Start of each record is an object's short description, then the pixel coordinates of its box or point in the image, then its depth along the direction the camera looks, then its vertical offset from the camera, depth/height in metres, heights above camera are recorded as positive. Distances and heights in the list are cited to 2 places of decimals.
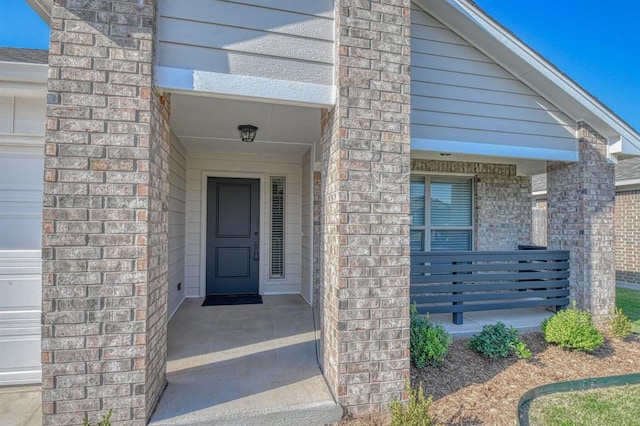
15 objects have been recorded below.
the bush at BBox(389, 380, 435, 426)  2.26 -1.27
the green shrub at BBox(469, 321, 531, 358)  3.63 -1.27
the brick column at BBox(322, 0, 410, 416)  2.62 +0.14
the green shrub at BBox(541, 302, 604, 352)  3.84 -1.21
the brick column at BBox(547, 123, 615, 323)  4.55 +0.02
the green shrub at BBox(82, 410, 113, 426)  2.09 -1.24
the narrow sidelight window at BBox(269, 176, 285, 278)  6.27 -0.10
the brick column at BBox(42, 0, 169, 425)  2.20 +0.06
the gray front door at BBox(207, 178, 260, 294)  6.07 -0.20
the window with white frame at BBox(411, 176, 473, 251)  5.91 +0.23
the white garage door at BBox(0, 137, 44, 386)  2.94 -0.31
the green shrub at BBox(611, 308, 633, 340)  4.34 -1.27
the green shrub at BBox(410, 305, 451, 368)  3.30 -1.17
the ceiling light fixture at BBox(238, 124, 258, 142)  4.27 +1.20
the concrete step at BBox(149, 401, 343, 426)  2.33 -1.36
